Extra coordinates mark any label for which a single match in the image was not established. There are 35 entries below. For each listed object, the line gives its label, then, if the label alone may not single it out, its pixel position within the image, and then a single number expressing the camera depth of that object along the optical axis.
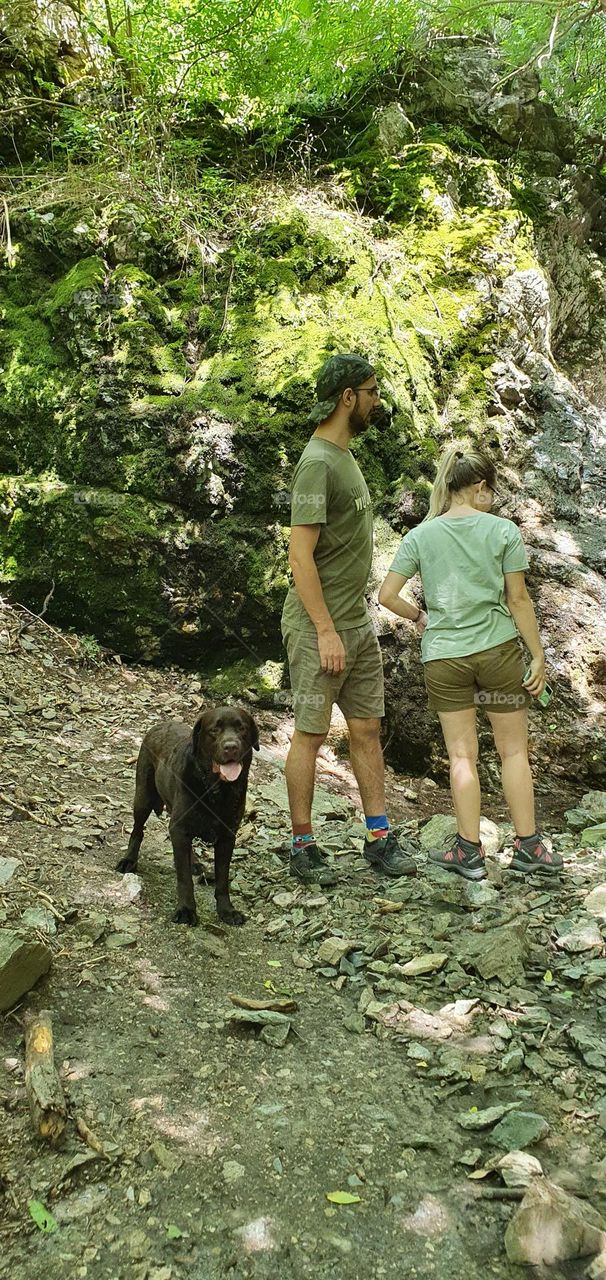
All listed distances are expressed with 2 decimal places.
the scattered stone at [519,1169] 2.20
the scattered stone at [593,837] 4.72
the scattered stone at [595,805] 5.38
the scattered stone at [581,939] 3.45
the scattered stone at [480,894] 3.89
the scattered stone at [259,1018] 2.99
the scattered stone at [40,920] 3.39
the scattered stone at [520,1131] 2.37
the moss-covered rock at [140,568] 6.65
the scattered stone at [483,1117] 2.47
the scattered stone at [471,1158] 2.30
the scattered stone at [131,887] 3.90
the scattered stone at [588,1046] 2.75
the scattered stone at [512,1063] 2.74
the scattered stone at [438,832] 4.77
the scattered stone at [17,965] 2.81
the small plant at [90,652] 6.57
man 4.02
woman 4.04
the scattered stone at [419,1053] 2.86
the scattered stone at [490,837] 4.64
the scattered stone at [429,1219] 2.09
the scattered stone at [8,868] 3.68
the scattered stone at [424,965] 3.36
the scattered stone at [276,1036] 2.92
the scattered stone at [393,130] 8.32
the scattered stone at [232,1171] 2.26
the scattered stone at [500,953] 3.28
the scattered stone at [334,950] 3.50
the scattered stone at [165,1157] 2.28
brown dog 3.64
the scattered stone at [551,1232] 1.95
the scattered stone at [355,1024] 3.04
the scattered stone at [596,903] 3.71
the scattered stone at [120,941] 3.43
